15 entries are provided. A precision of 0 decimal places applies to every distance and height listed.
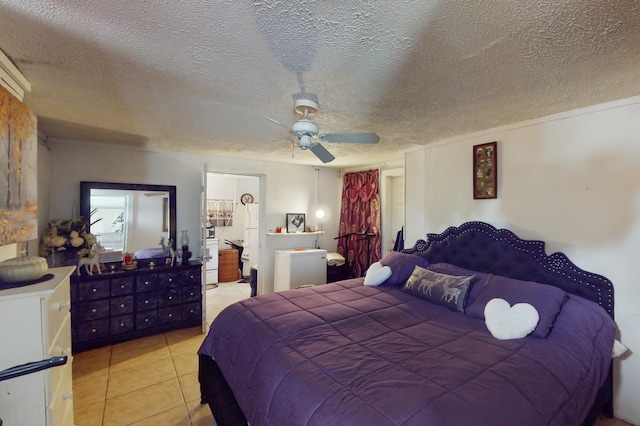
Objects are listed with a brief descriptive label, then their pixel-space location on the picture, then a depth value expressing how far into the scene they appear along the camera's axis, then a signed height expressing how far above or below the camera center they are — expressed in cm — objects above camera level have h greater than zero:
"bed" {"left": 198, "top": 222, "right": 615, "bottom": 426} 124 -77
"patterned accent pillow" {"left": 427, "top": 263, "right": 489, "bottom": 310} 236 -55
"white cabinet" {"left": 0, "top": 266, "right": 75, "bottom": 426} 132 -66
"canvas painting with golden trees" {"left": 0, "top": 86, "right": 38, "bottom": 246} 147 +22
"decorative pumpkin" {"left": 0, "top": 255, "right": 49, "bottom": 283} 148 -32
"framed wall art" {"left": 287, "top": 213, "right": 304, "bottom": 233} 500 -17
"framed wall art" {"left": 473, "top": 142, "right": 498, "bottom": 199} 282 +44
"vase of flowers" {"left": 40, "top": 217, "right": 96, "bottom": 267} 299 -33
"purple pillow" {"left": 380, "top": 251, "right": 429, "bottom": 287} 298 -55
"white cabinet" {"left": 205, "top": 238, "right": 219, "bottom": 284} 566 -103
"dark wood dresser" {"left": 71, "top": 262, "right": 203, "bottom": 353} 304 -106
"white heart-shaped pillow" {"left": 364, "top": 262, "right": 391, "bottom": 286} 297 -65
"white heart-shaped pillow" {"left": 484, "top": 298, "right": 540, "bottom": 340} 182 -68
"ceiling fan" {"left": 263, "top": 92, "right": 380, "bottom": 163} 192 +55
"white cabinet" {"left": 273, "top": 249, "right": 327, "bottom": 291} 449 -89
